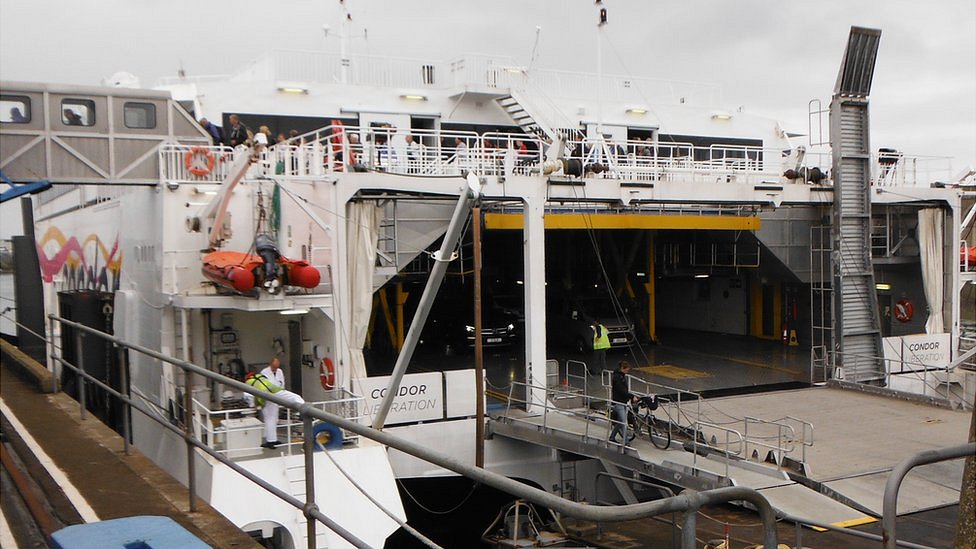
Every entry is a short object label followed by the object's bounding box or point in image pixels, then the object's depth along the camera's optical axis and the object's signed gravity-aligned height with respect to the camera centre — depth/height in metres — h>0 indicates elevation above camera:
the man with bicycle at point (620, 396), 14.84 -2.92
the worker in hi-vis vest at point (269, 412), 12.48 -2.71
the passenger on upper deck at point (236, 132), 17.30 +2.30
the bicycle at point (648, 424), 14.78 -3.45
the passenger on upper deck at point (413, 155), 17.19 +1.90
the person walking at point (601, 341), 19.50 -2.49
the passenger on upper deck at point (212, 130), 18.69 +2.56
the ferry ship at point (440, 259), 14.31 -0.52
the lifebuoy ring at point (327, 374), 16.30 -2.64
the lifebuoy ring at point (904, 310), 27.83 -2.64
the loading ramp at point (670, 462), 12.12 -3.83
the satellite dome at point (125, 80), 24.20 +4.81
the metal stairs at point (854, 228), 22.45 +0.12
